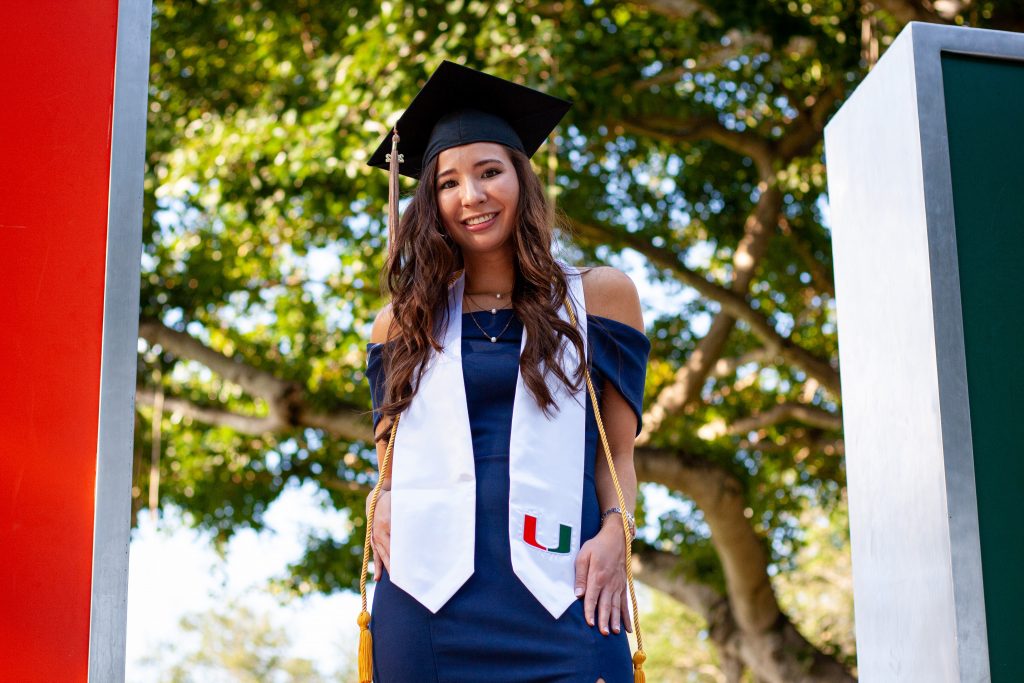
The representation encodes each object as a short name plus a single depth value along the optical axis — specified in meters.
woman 2.58
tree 7.92
